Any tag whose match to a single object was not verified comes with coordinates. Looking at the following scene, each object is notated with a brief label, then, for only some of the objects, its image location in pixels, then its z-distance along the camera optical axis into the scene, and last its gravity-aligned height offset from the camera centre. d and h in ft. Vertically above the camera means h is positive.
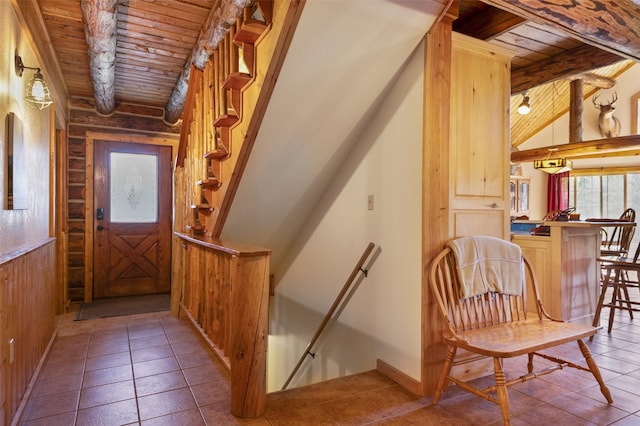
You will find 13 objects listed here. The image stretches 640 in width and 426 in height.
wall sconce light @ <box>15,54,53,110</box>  7.78 +2.51
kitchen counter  11.54 -1.88
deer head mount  28.27 +6.73
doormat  13.51 -3.94
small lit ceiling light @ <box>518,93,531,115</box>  20.41 +5.66
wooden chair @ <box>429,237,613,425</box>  6.03 -2.27
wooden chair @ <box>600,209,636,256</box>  13.76 -1.17
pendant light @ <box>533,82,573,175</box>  21.63 +2.69
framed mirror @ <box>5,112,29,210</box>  6.23 +0.75
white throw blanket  7.23 -1.15
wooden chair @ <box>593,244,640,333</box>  10.78 -2.25
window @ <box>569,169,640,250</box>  30.17 +1.48
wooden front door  16.15 -0.53
